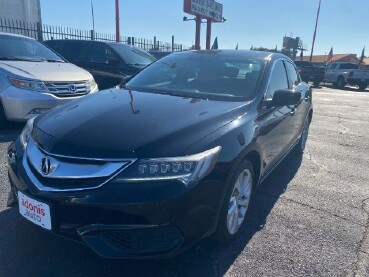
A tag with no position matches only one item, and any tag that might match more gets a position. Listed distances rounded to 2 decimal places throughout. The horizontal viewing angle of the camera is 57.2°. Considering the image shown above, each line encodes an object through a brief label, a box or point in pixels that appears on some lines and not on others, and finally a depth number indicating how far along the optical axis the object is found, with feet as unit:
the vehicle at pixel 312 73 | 74.23
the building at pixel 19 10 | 59.77
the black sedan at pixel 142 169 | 6.67
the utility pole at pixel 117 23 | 54.75
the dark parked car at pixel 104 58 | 27.09
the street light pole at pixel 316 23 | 116.57
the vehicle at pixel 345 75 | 73.31
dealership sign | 61.87
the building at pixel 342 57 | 199.61
